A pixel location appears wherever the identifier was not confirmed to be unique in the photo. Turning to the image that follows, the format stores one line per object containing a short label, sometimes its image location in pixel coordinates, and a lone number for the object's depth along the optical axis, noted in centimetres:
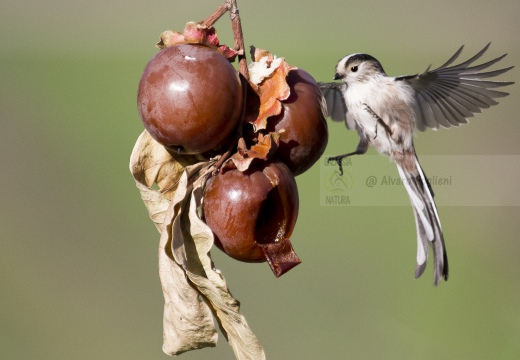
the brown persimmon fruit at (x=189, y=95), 432
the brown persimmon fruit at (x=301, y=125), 436
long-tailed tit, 469
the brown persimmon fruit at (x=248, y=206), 434
